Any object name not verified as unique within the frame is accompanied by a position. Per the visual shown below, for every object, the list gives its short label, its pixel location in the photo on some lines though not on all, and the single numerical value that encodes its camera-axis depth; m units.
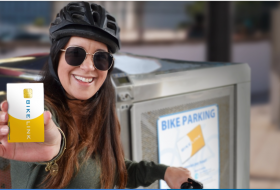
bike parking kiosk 1.43
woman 1.03
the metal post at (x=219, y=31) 2.68
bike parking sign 1.55
